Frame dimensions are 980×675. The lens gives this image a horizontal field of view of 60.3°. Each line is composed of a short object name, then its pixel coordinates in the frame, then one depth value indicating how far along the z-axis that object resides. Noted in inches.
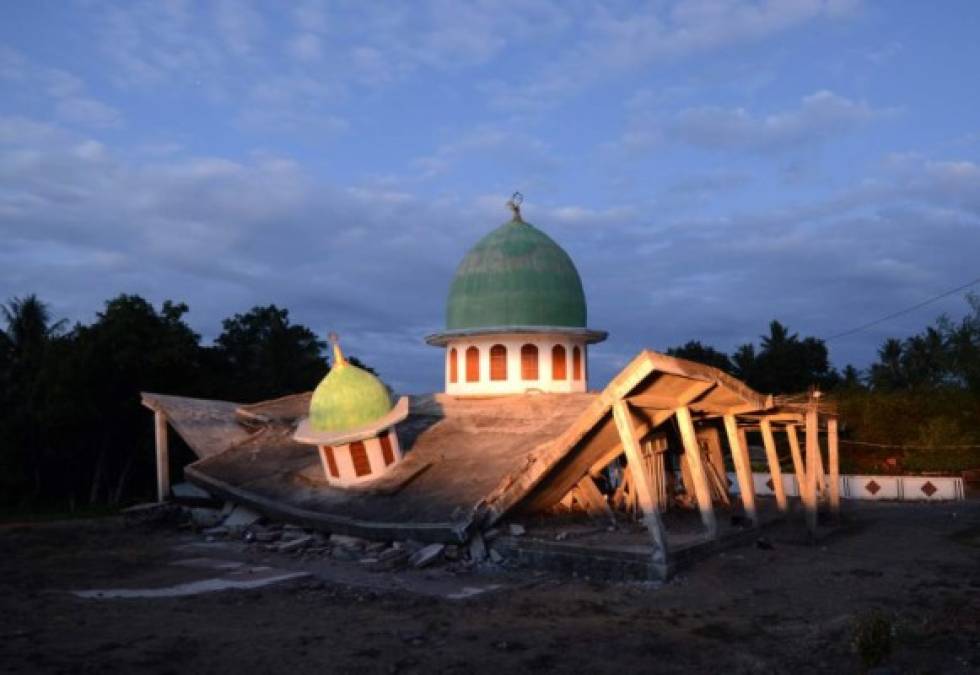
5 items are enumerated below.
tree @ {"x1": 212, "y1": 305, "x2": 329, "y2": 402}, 1884.8
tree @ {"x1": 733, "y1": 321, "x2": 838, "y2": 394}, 2349.9
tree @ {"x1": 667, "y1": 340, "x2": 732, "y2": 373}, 2524.6
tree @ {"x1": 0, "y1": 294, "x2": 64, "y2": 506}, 1350.9
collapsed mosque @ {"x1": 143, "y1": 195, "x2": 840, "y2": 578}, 627.2
